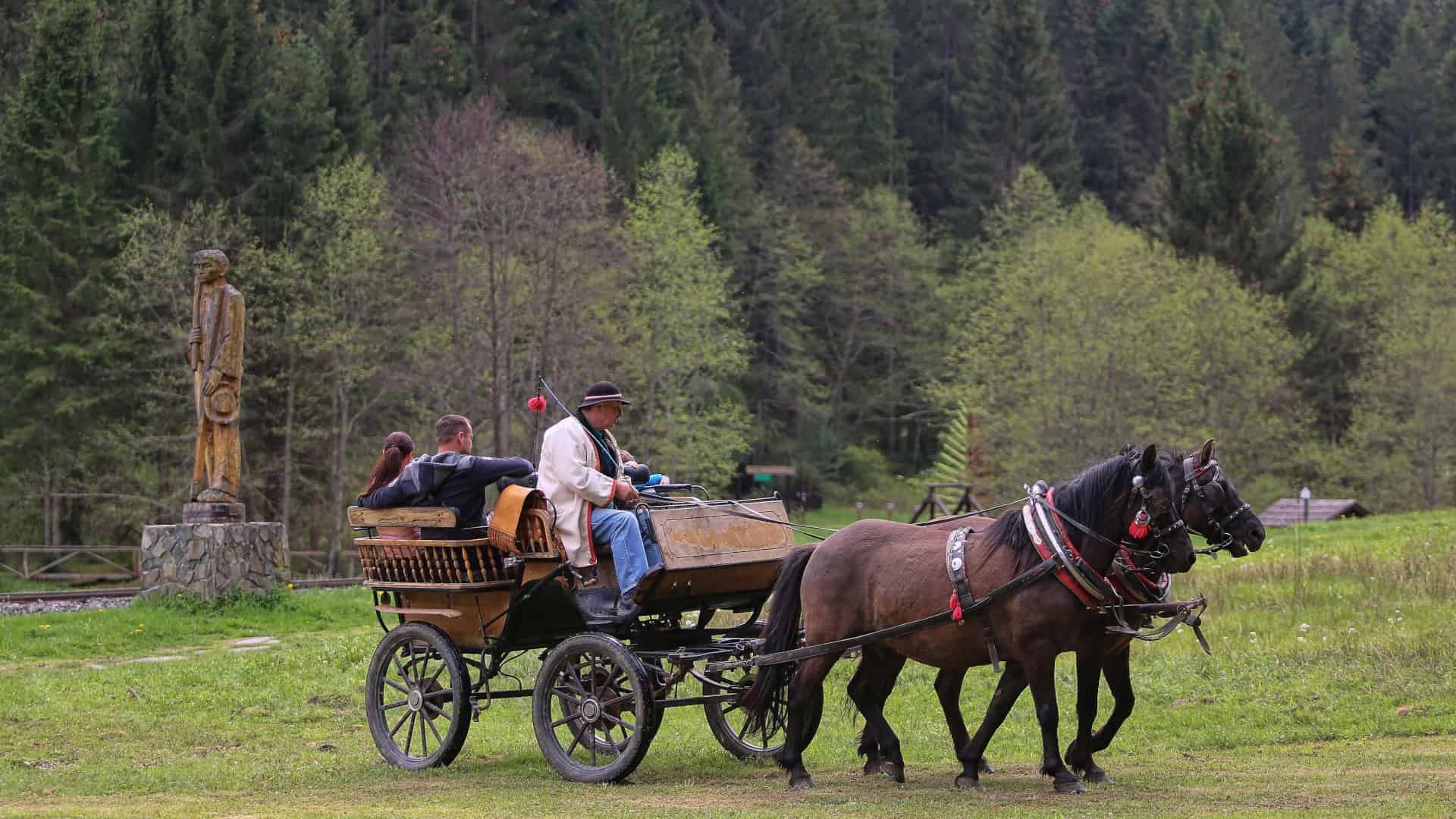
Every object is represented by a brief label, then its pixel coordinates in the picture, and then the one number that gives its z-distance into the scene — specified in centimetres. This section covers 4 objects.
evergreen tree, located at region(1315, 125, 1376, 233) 6316
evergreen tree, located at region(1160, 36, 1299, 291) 5500
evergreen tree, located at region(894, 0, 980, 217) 7525
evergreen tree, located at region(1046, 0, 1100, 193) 7912
